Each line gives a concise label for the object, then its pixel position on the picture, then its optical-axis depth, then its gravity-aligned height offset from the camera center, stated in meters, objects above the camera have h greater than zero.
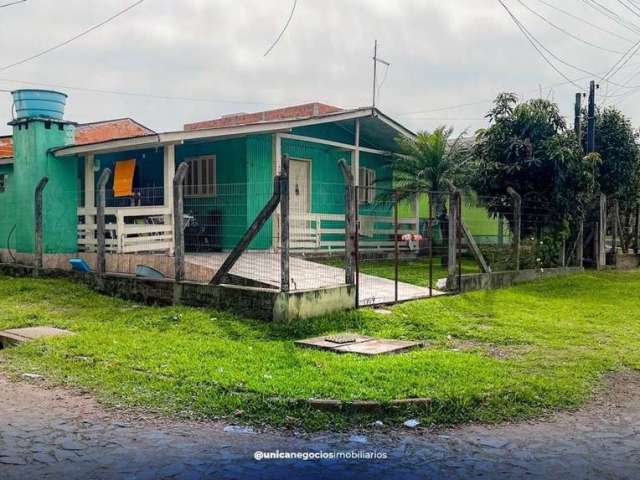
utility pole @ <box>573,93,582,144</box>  17.98 +3.01
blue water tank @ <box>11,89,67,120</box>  13.51 +2.58
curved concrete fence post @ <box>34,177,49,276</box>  12.58 -0.15
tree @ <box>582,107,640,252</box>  17.50 +1.77
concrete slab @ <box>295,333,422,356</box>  6.72 -1.40
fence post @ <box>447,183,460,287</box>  11.14 -0.25
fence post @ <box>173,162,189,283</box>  9.33 +0.10
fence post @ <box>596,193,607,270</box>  16.77 -0.40
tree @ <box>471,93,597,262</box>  14.49 +1.22
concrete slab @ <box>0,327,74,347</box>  7.51 -1.39
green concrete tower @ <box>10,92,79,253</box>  13.53 +0.84
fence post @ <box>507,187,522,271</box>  13.16 -0.16
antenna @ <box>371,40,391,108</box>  20.47 +5.20
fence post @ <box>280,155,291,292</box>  8.15 -0.12
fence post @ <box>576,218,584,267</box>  15.60 -0.75
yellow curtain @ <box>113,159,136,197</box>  14.62 +1.04
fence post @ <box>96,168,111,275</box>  10.59 -0.10
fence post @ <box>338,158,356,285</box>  8.71 +0.14
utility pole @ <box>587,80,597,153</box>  17.12 +2.61
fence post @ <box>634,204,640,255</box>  18.88 -0.43
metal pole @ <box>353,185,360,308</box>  8.78 -0.26
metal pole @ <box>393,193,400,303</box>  9.59 -0.56
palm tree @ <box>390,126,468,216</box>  17.03 +1.56
